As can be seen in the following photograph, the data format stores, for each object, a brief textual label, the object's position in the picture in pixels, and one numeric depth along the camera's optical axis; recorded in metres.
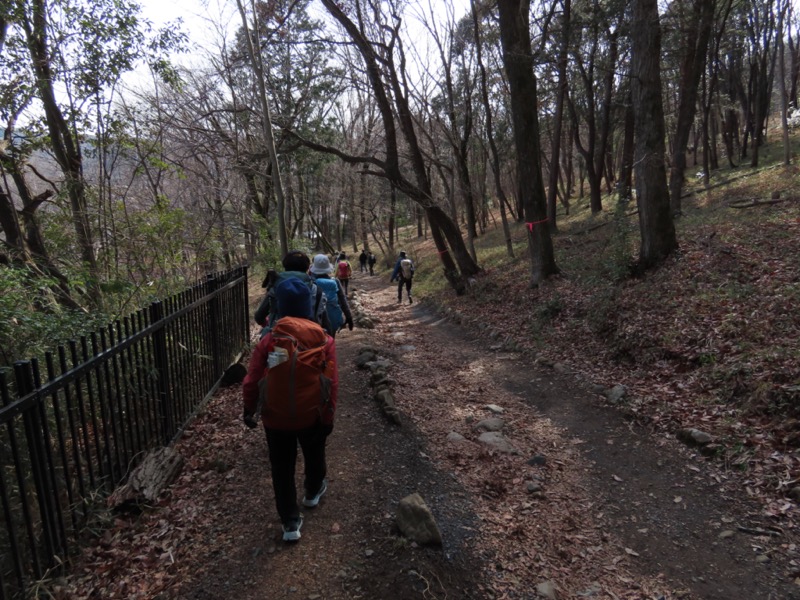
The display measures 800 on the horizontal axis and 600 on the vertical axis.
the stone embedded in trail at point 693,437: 4.46
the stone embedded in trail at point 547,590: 2.92
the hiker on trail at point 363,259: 32.34
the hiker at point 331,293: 5.79
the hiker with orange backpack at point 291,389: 3.02
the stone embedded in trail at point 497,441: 4.86
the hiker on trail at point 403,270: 15.73
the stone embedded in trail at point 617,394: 5.66
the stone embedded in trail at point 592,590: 2.95
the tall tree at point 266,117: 10.54
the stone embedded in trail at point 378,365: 7.09
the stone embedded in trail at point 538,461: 4.57
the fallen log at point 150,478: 3.74
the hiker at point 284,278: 3.80
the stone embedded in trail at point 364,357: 7.28
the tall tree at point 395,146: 13.19
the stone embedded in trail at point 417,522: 3.21
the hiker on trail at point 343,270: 15.13
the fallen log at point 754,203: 12.06
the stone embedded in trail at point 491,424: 5.40
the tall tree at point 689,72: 12.41
